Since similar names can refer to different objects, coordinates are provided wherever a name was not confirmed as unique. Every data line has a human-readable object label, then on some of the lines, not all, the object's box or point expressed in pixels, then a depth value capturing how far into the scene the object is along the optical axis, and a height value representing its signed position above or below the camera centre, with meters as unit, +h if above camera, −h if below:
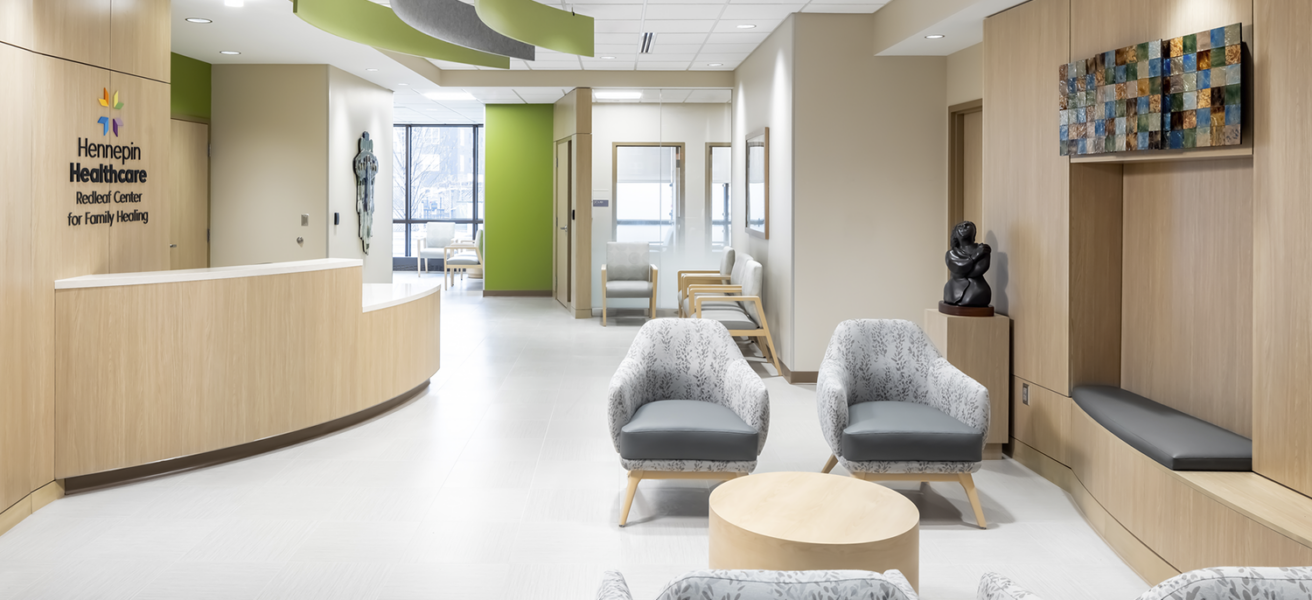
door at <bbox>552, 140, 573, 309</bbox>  12.64 +0.76
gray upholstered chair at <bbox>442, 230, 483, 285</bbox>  15.44 +0.15
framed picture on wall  8.65 +0.87
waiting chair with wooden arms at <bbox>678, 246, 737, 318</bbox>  10.31 -0.06
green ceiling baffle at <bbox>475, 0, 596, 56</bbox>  5.52 +1.67
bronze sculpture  5.29 +0.01
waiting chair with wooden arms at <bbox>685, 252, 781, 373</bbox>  8.35 -0.34
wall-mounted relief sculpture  10.28 +0.99
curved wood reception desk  4.41 -0.48
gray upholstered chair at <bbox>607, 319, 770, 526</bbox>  4.11 -0.68
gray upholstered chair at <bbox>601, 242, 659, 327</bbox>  11.60 +0.09
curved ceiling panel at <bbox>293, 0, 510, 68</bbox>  5.53 +1.63
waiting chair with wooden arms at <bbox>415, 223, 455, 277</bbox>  16.88 +0.61
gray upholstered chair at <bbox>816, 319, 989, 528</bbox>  4.11 -0.68
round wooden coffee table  2.95 -0.87
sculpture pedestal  5.27 -0.49
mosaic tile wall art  3.53 +0.76
